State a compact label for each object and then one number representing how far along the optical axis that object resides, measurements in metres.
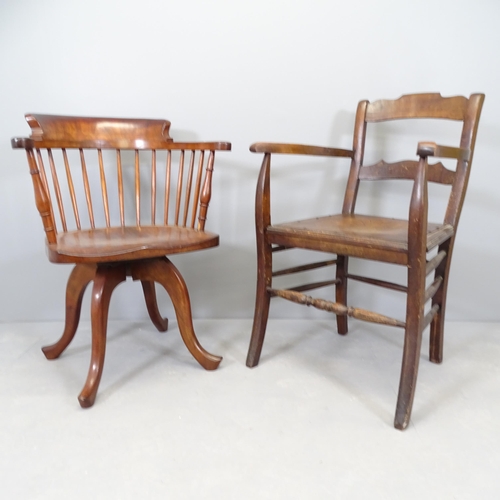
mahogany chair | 1.06
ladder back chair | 0.98
